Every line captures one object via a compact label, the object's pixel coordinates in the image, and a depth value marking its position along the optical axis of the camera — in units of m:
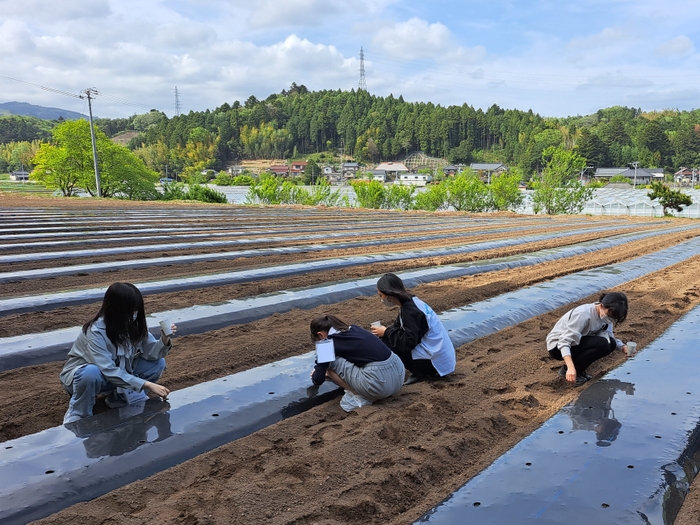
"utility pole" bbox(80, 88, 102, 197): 34.00
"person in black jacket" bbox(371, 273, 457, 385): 3.90
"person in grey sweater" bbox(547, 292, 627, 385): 3.98
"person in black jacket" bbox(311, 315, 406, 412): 3.61
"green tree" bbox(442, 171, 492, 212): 33.94
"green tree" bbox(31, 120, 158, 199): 36.12
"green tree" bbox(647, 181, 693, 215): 29.19
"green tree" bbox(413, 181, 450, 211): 34.78
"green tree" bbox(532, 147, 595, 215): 32.34
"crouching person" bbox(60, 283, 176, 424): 3.26
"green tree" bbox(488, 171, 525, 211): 33.47
